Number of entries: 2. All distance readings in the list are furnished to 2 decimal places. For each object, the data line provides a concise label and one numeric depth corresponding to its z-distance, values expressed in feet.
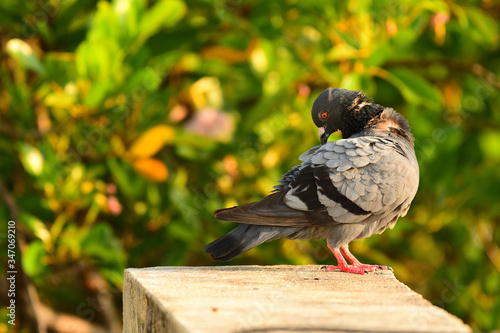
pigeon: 20.42
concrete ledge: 13.08
